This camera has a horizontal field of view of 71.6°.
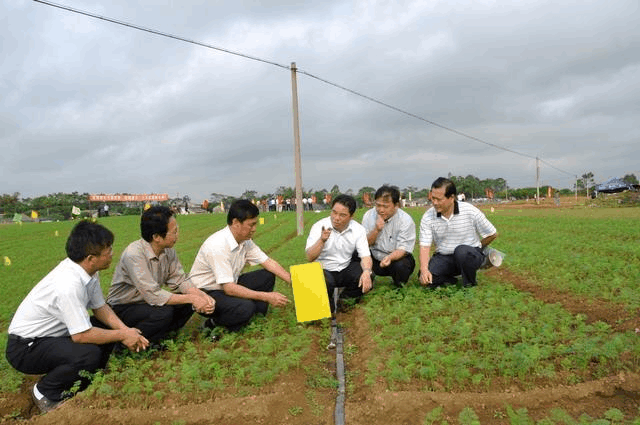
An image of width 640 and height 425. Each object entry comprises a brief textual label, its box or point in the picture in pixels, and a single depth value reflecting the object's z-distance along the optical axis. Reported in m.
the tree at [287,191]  78.66
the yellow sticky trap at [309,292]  4.58
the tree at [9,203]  57.73
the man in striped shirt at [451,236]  5.23
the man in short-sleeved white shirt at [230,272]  4.35
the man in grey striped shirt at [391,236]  5.45
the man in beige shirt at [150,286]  3.96
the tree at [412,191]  78.20
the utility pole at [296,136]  14.44
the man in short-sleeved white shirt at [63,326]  3.25
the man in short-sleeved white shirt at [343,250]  5.04
